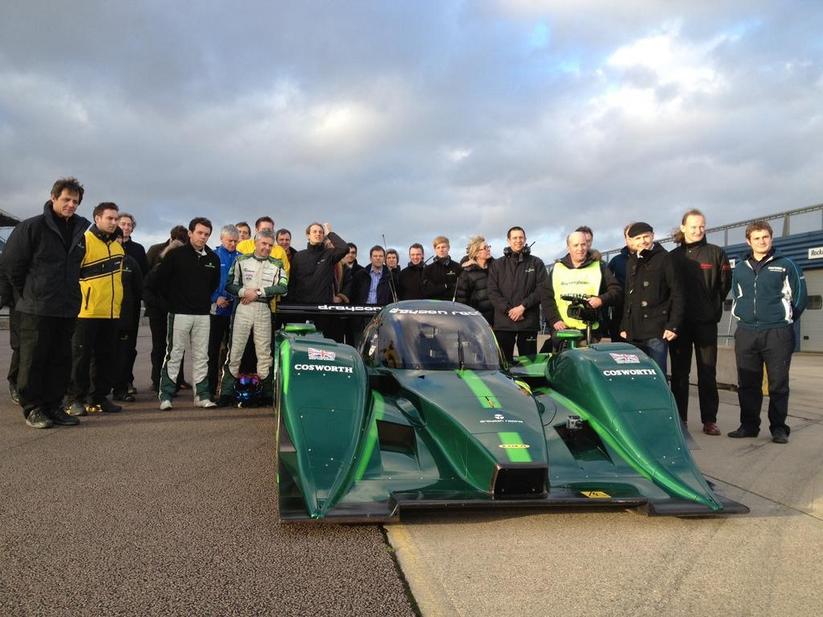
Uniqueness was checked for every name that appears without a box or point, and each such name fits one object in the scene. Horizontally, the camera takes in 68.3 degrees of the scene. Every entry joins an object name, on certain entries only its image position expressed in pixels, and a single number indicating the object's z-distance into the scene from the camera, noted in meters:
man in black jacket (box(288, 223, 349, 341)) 7.41
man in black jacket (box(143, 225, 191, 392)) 7.33
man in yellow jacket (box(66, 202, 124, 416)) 6.14
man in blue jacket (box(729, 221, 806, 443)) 5.39
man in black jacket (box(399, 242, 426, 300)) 8.45
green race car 2.99
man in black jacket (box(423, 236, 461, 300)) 8.15
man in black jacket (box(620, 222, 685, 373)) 5.52
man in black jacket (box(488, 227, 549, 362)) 6.62
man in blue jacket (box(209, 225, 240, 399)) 7.23
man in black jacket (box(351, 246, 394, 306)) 8.43
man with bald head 5.98
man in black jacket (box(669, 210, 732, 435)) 5.69
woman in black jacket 7.47
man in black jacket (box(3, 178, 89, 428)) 5.38
